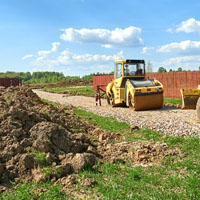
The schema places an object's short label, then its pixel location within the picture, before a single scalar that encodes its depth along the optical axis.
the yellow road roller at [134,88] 13.90
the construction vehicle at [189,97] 14.13
